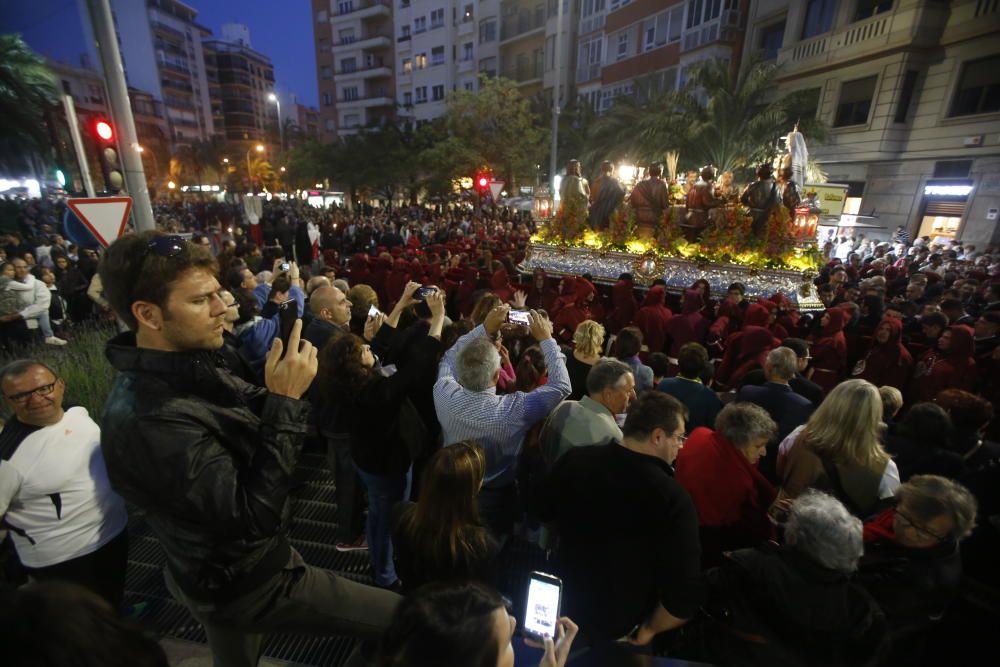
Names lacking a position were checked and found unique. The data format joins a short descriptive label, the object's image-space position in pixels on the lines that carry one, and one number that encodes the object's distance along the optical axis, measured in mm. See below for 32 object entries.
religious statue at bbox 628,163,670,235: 11555
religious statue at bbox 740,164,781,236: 10219
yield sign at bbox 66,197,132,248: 4496
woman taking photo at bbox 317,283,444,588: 2977
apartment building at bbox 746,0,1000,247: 15930
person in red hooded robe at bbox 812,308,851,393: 5781
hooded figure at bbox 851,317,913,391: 5539
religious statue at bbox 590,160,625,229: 12250
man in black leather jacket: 1494
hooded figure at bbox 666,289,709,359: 6855
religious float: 9906
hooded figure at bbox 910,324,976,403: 4984
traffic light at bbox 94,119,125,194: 5648
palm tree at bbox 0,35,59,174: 19703
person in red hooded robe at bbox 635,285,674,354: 7000
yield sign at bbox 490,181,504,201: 16703
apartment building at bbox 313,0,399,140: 47562
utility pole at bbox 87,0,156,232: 5254
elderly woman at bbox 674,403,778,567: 2641
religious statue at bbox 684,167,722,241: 11141
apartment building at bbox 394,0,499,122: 39031
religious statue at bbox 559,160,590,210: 12594
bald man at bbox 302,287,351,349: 4086
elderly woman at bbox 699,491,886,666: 1848
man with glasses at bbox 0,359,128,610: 2293
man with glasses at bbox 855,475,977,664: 2086
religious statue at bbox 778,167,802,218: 10258
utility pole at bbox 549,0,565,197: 15552
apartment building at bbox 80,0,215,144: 60562
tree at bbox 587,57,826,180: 19156
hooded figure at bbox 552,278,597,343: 7168
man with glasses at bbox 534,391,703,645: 1989
